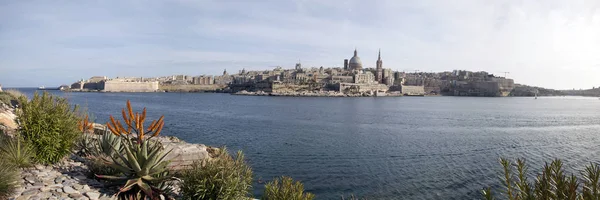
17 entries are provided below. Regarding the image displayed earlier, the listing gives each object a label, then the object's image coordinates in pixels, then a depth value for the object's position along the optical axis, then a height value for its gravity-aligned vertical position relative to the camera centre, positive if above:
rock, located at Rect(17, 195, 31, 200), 4.48 -1.39
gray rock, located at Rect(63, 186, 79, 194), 4.97 -1.44
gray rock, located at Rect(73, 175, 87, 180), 5.56 -1.42
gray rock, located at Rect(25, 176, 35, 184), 5.02 -1.33
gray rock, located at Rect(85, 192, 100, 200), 4.95 -1.50
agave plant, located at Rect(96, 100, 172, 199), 5.06 -1.21
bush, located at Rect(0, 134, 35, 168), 5.29 -1.04
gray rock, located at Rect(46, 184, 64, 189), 4.99 -1.40
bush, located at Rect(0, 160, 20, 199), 4.44 -1.22
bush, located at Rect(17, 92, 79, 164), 5.90 -0.76
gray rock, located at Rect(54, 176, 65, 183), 5.23 -1.37
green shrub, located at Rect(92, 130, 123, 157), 6.64 -1.13
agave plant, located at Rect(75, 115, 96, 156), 7.07 -1.20
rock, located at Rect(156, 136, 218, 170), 8.00 -1.55
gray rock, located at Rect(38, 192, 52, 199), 4.65 -1.41
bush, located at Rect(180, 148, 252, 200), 5.25 -1.38
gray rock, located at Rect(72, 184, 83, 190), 5.16 -1.44
